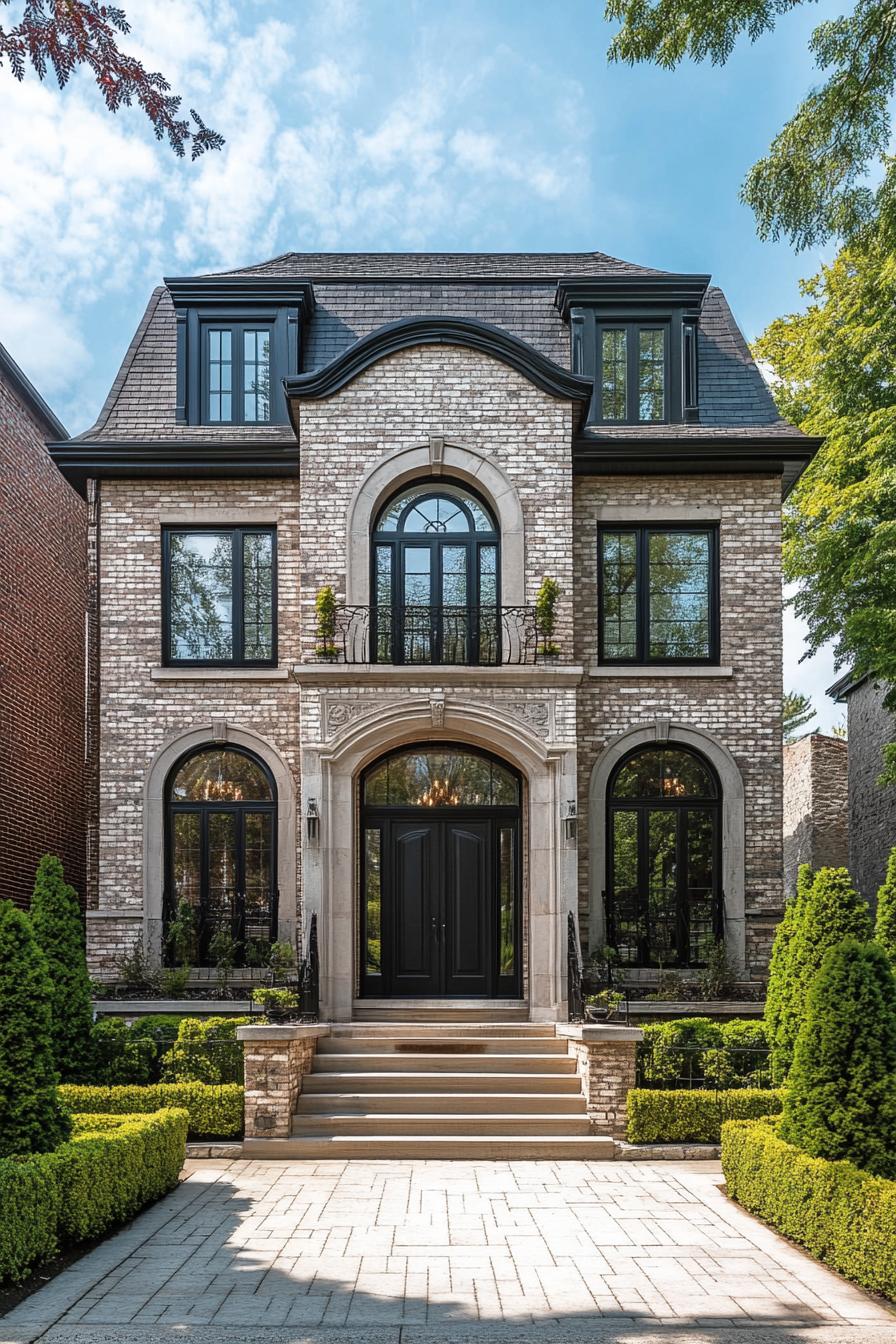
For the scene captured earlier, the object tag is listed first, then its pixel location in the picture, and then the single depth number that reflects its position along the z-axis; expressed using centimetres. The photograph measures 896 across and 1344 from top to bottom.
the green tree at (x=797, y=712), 4544
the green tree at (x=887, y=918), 878
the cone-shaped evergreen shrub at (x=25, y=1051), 745
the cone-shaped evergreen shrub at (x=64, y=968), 1096
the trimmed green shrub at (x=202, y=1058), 1127
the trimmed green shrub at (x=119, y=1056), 1132
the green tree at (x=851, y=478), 1502
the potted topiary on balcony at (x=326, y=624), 1363
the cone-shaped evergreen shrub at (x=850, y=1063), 733
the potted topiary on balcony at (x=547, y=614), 1364
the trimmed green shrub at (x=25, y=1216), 679
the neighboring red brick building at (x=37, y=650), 1593
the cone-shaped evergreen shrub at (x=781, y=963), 958
